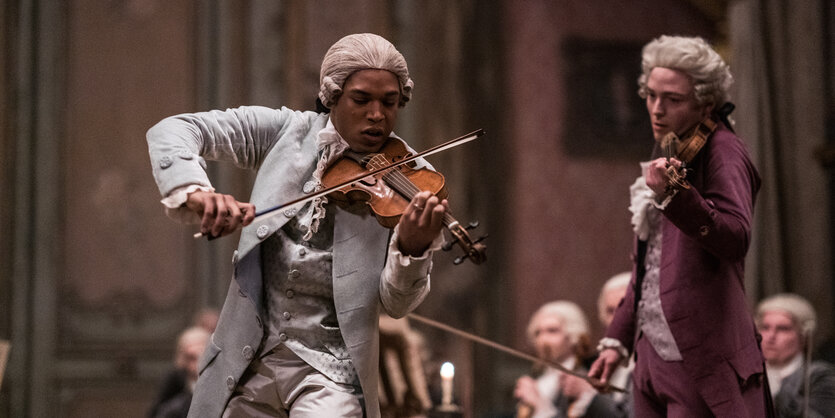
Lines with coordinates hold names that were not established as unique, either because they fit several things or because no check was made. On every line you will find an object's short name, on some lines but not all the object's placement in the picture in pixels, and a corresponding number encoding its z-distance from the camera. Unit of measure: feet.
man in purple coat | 18.06
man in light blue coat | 16.22
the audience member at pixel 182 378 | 36.63
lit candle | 26.27
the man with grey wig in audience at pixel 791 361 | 29.76
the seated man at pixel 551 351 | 33.14
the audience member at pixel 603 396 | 29.94
